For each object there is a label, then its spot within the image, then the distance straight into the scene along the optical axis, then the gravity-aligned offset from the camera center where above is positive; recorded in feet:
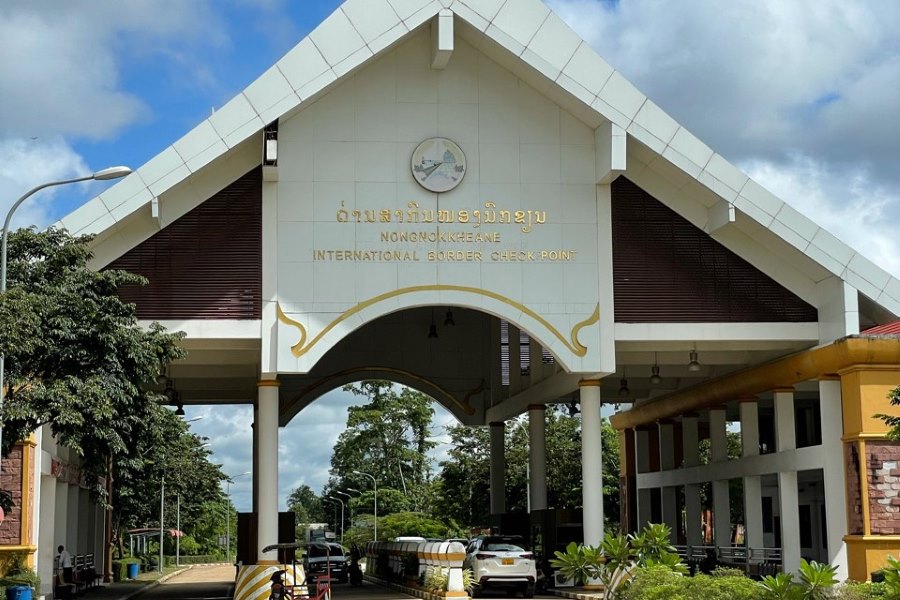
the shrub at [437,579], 91.35 -6.51
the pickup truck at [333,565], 134.44 -7.89
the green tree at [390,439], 321.11 +12.15
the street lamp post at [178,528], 234.99 -6.84
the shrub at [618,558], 70.51 -4.23
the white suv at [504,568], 94.89 -5.97
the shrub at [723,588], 53.52 -4.44
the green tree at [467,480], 220.84 +1.17
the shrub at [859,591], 52.70 -4.58
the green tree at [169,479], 138.62 +1.75
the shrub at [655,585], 58.03 -4.71
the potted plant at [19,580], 73.72 -4.97
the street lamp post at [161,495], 190.80 -0.56
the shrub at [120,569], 155.74 -9.23
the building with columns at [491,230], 82.58 +16.71
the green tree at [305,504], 505.66 -6.41
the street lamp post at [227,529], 329.79 -10.05
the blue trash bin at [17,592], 73.40 -5.51
